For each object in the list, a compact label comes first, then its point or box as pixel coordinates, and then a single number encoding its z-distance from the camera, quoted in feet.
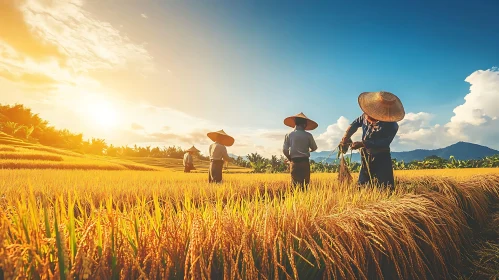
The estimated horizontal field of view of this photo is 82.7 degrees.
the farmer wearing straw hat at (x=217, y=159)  28.86
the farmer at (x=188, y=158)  53.16
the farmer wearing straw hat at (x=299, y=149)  22.44
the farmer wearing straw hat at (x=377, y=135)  16.40
